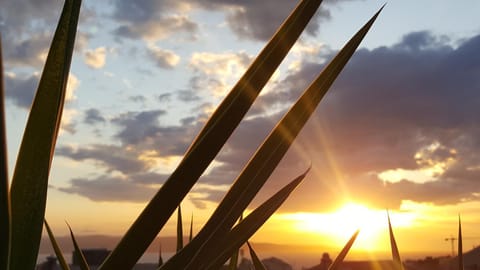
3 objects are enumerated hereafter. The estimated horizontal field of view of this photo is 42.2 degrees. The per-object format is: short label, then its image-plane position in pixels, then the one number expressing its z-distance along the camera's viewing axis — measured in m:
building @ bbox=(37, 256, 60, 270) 16.83
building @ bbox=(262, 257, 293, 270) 39.35
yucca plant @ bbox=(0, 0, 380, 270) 0.74
